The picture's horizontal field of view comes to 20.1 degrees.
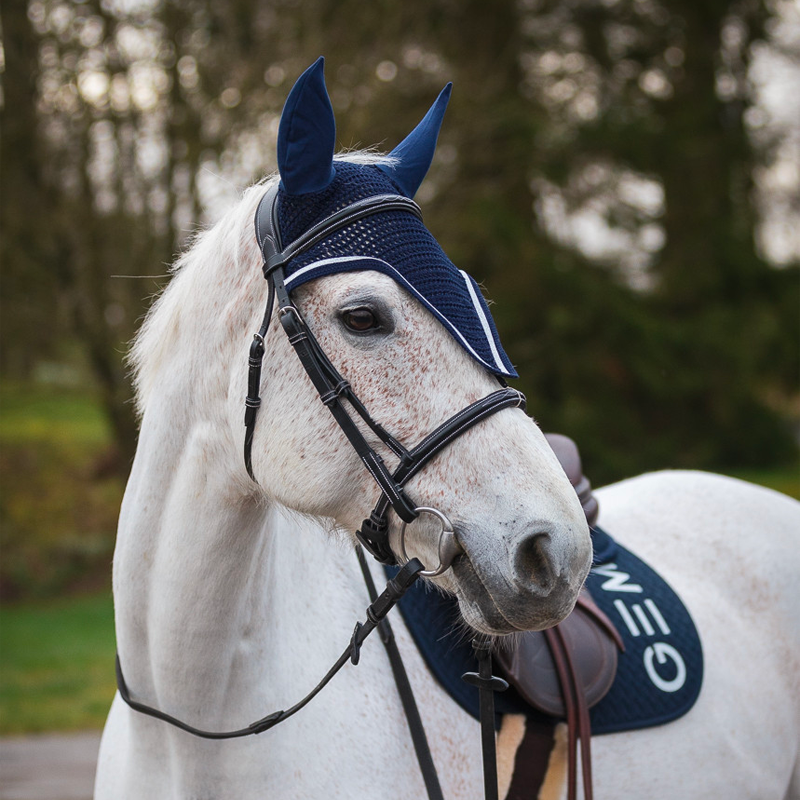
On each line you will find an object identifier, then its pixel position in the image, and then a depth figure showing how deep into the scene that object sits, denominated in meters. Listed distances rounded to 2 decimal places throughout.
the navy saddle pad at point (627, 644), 2.67
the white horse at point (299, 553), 2.36
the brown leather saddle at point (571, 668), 2.67
